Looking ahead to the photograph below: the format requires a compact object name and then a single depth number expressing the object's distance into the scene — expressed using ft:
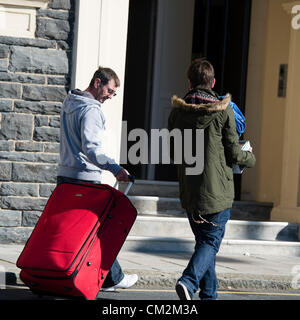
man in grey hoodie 36.68
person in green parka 36.52
